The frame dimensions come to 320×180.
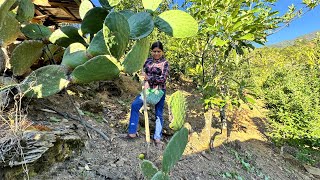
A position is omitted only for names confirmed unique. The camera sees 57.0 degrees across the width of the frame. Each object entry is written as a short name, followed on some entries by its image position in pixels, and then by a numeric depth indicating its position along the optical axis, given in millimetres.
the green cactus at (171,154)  1061
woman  2549
